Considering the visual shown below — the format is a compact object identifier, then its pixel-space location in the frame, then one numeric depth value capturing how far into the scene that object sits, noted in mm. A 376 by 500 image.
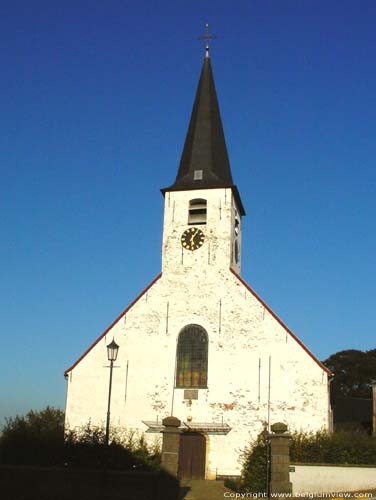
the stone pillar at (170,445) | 16859
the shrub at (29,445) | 18234
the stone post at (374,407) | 38188
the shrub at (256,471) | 18234
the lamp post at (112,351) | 16781
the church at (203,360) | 22312
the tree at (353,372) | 71500
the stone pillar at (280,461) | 17094
